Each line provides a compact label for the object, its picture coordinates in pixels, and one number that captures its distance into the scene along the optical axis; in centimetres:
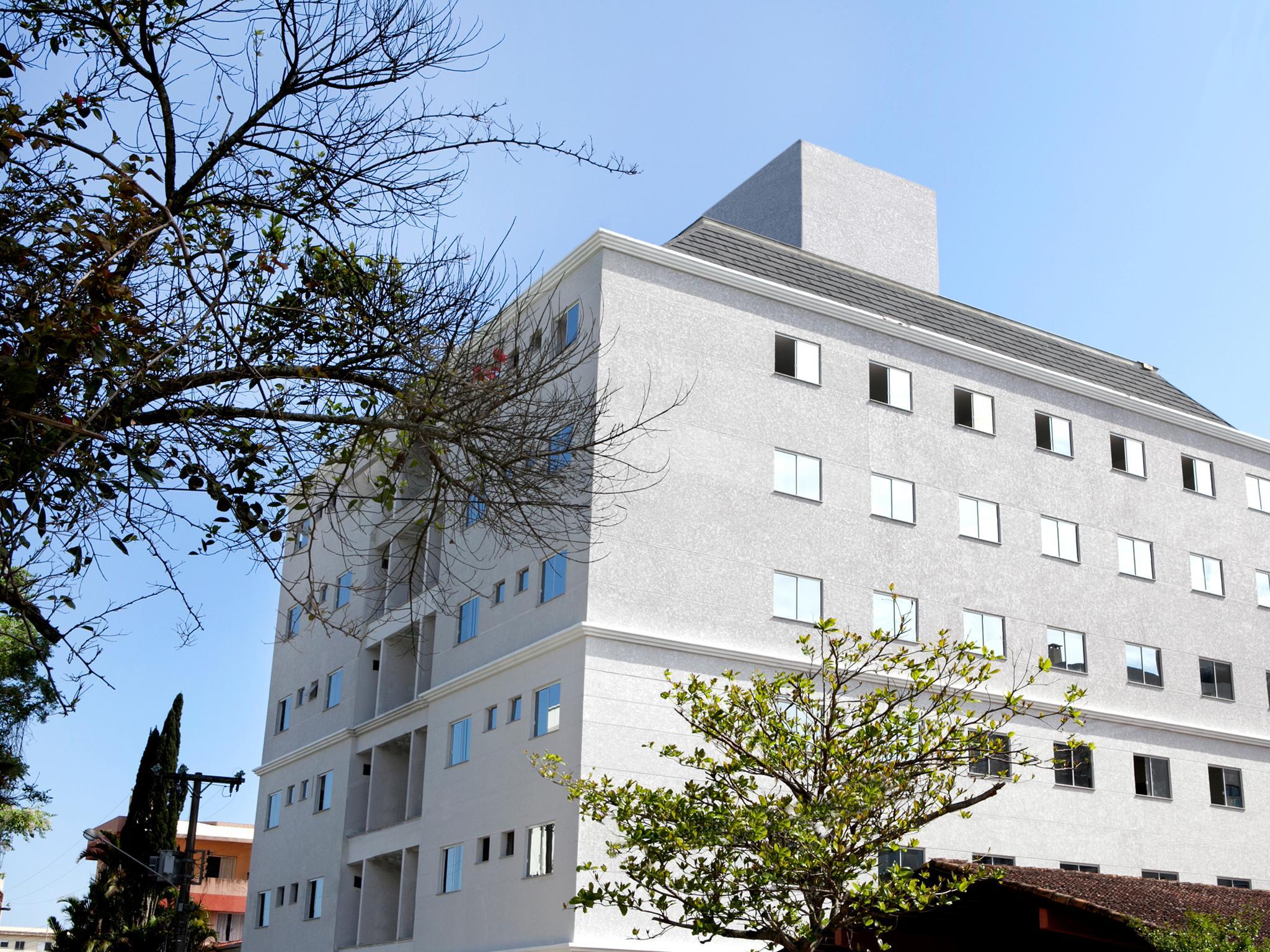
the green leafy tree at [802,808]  1656
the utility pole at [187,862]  3089
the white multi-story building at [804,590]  2842
